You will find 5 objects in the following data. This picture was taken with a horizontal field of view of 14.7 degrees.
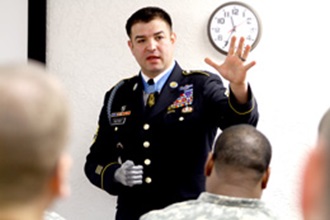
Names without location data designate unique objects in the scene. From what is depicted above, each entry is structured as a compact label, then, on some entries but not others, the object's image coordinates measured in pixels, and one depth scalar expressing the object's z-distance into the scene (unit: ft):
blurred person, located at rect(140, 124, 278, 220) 14.13
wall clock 18.32
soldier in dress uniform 16.58
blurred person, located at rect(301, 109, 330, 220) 6.90
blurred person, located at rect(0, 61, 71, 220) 8.98
